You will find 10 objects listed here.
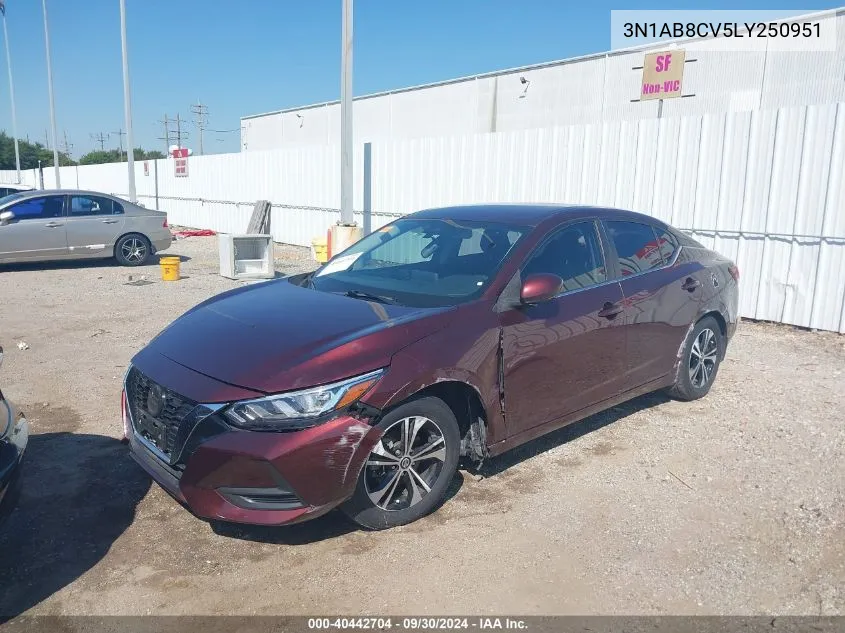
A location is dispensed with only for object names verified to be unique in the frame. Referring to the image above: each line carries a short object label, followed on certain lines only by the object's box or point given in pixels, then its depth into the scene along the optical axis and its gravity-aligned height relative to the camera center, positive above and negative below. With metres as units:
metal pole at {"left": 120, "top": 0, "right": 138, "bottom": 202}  21.88 +2.45
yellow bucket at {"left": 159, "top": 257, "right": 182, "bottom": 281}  12.04 -1.48
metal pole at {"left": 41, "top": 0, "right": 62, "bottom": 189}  31.42 +3.82
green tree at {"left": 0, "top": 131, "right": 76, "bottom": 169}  79.00 +3.00
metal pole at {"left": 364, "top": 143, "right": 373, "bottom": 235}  14.90 +0.01
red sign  24.91 +0.76
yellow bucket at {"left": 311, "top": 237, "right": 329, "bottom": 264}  14.20 -1.31
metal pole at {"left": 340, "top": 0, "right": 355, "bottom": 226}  12.14 +0.84
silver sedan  12.41 -0.88
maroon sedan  3.19 -0.91
